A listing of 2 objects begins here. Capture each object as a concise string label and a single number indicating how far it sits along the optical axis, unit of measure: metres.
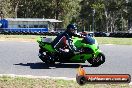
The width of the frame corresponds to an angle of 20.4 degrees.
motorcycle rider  12.48
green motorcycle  12.45
